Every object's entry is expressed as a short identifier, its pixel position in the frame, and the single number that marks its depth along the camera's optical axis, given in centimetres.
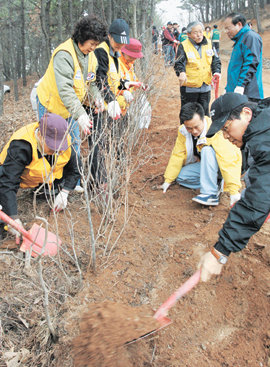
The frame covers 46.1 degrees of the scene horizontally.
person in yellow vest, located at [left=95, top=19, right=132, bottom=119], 316
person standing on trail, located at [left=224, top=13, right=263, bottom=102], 365
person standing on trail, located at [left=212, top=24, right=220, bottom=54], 1360
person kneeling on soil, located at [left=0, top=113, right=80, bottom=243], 249
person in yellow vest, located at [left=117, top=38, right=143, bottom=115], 368
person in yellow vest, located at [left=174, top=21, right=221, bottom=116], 414
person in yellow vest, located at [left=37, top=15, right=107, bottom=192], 272
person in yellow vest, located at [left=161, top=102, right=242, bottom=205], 313
